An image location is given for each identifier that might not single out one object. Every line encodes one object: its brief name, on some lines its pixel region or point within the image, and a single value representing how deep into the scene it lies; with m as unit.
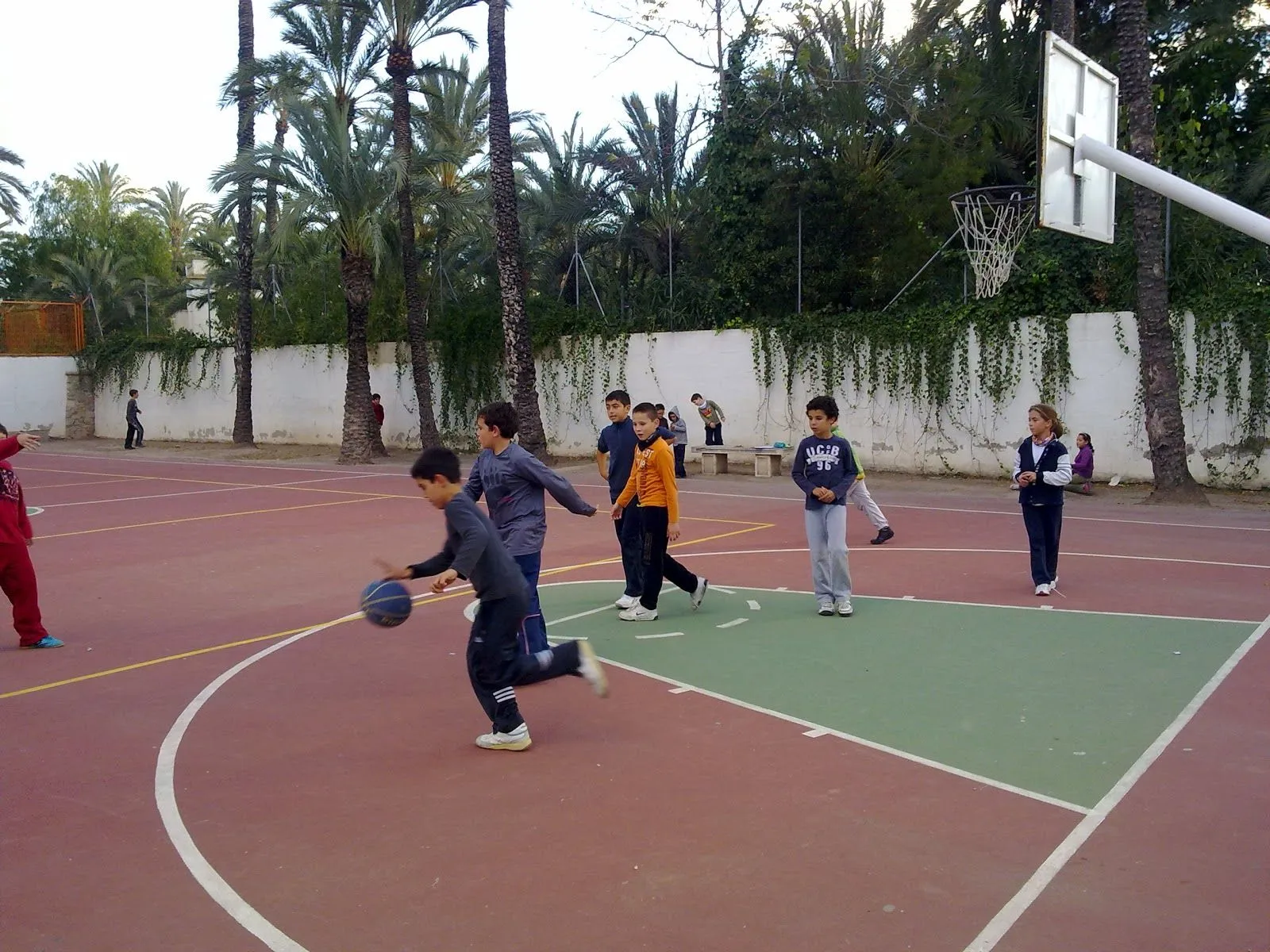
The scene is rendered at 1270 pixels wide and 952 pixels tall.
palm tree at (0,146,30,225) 43.03
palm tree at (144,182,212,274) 69.50
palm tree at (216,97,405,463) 28.03
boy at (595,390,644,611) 9.52
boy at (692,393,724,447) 24.39
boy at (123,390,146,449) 36.28
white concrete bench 23.02
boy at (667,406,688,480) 21.61
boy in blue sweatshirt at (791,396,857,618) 9.45
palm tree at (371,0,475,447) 28.36
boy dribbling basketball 6.14
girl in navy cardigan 10.10
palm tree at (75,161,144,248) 65.12
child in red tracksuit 8.94
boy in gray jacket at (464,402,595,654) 7.47
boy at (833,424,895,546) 13.92
